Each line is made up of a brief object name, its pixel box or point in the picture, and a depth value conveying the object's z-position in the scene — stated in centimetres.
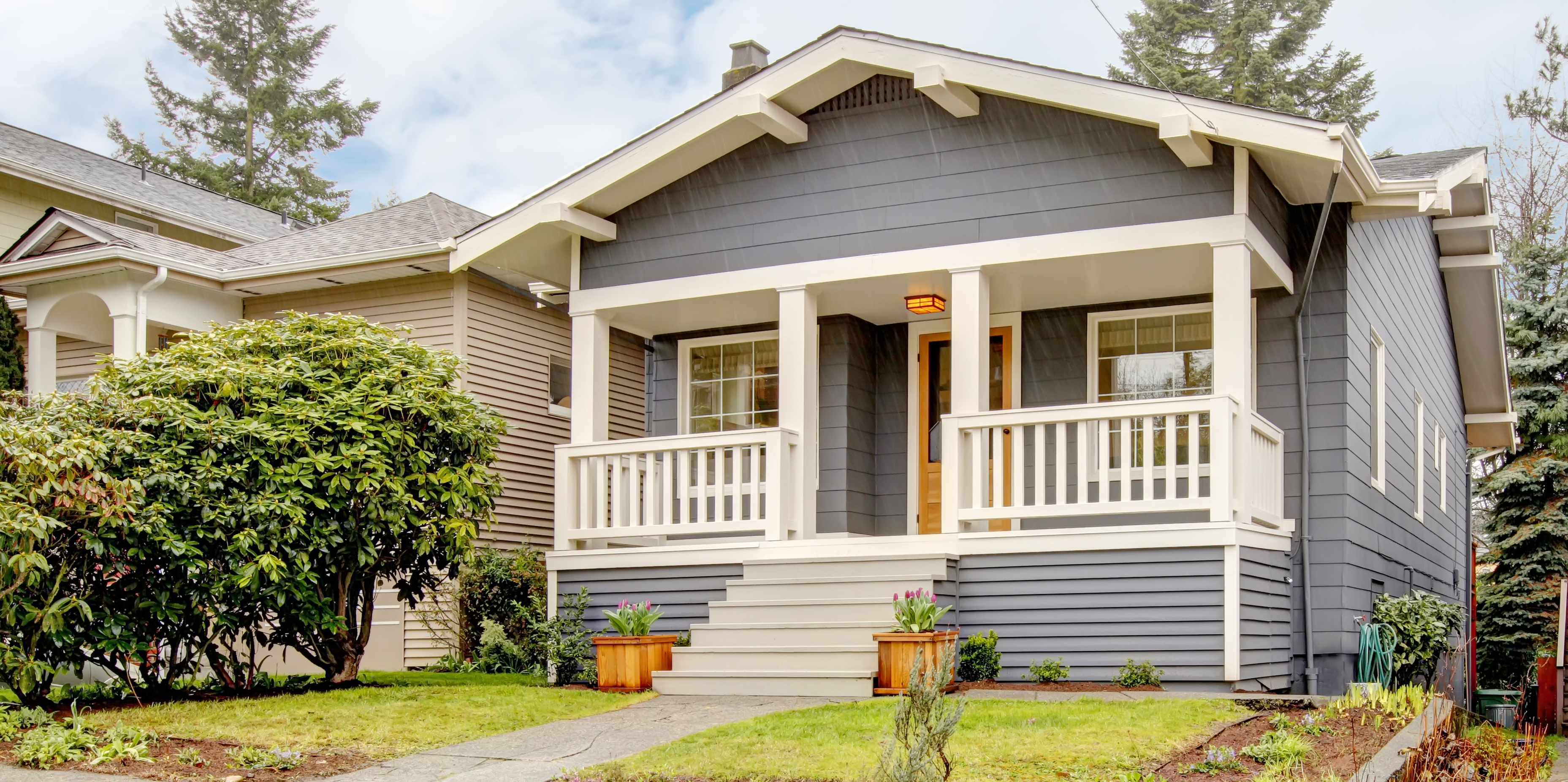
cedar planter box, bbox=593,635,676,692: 899
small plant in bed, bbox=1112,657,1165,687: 828
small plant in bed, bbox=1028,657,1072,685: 851
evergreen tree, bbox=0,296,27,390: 1501
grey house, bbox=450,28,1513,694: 859
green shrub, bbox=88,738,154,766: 590
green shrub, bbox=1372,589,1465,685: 991
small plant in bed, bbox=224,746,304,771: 588
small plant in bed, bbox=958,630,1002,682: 866
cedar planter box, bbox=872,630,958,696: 804
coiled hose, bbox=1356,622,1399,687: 955
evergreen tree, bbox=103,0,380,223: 3183
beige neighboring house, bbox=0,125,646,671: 1298
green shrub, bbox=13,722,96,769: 590
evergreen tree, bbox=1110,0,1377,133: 2828
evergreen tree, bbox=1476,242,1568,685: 1680
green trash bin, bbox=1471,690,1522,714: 1475
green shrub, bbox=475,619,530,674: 1055
